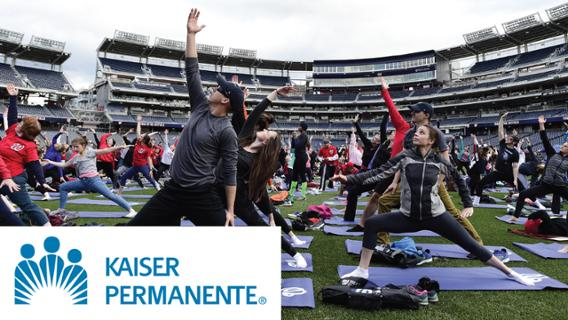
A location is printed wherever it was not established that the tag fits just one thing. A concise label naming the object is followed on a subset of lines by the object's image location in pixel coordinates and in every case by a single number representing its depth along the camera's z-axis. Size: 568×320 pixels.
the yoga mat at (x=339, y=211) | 8.56
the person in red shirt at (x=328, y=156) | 13.40
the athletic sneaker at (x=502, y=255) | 4.47
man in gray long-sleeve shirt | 2.97
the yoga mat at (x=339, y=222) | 7.14
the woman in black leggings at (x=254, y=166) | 3.92
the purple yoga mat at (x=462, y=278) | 3.60
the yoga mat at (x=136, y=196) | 11.25
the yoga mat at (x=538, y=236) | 5.97
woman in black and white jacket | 3.56
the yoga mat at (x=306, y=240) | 5.20
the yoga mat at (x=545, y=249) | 4.88
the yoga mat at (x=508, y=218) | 7.65
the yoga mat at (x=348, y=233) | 6.18
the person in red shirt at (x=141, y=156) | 10.20
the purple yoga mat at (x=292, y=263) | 4.11
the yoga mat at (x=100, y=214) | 7.57
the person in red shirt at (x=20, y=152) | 5.00
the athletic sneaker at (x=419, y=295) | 3.08
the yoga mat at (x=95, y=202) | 9.61
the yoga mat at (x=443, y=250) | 4.84
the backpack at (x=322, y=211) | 7.38
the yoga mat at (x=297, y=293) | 3.04
